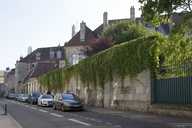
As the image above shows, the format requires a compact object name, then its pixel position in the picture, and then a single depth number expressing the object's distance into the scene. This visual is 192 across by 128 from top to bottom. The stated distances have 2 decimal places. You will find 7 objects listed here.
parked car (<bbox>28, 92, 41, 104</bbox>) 42.12
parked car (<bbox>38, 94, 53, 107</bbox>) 34.99
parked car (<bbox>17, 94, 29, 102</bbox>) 50.99
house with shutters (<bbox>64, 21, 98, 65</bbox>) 72.09
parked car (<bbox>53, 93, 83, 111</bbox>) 26.49
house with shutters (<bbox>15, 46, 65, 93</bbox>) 77.46
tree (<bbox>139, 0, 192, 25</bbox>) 10.39
